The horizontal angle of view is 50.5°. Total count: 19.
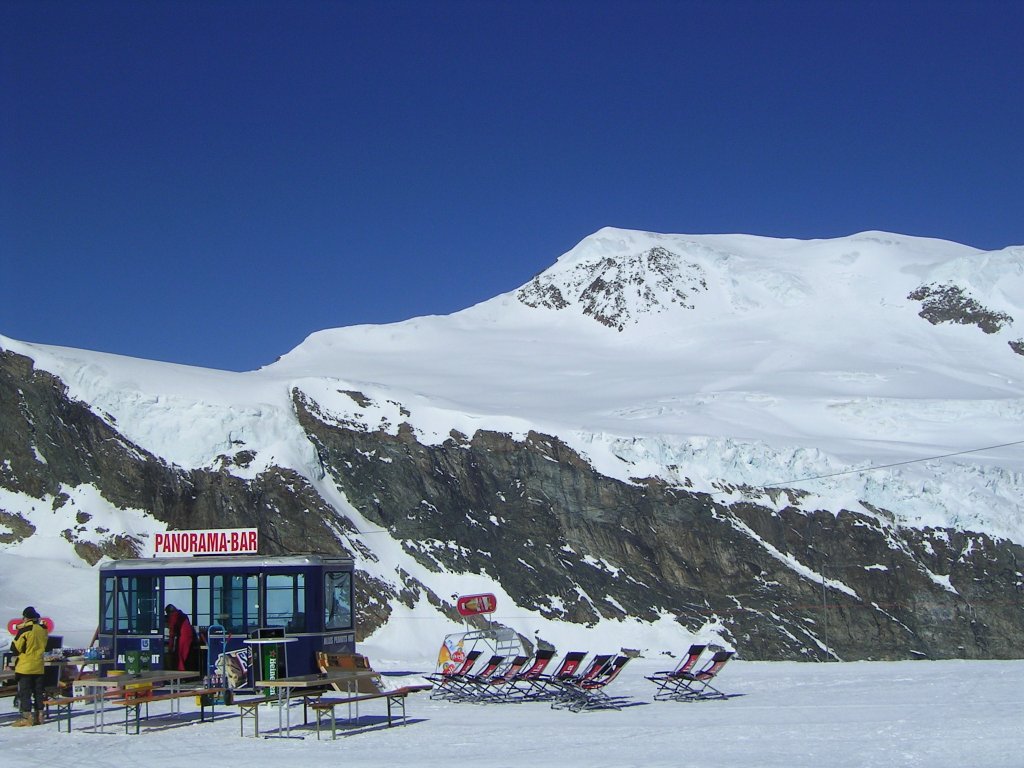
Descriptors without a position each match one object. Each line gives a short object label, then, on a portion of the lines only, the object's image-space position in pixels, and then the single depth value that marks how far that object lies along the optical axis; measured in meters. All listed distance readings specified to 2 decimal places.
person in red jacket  19.11
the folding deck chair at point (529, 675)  18.42
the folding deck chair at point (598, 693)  17.33
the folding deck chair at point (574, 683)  17.64
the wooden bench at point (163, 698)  15.39
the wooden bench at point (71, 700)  15.30
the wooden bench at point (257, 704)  14.92
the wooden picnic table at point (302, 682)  15.25
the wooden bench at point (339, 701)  14.65
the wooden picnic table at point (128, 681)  15.88
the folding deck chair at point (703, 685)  18.36
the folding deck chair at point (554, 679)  17.94
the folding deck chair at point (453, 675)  18.75
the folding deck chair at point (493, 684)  18.45
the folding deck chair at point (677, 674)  18.48
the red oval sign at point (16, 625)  16.75
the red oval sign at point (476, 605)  22.83
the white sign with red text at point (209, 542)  21.33
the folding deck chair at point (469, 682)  18.60
